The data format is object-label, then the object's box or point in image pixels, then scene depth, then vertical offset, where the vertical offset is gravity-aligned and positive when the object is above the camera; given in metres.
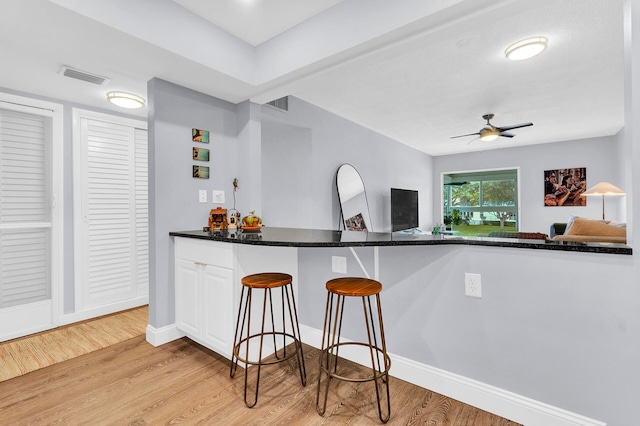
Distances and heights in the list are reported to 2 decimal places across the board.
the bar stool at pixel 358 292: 1.57 -0.41
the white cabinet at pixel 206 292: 2.07 -0.59
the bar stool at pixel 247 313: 1.79 -0.69
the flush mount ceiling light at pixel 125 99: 2.85 +1.13
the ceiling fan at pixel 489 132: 4.36 +1.18
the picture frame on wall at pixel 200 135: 2.78 +0.75
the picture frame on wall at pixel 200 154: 2.79 +0.57
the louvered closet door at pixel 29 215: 2.74 +0.01
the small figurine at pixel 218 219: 2.60 -0.04
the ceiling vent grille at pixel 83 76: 2.38 +1.16
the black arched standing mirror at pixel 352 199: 4.32 +0.21
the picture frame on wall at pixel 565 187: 5.91 +0.50
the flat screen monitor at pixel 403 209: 5.67 +0.07
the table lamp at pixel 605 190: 4.53 +0.32
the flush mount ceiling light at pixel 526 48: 2.47 +1.38
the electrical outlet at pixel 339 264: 2.21 -0.38
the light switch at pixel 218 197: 2.96 +0.17
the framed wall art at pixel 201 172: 2.80 +0.40
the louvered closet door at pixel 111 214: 3.14 +0.01
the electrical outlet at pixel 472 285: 1.68 -0.41
